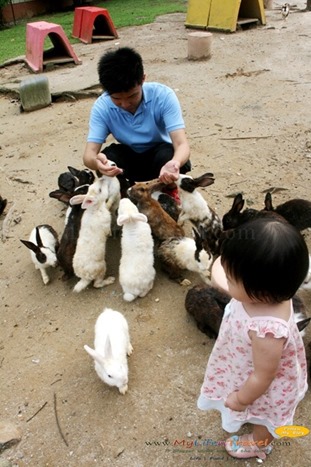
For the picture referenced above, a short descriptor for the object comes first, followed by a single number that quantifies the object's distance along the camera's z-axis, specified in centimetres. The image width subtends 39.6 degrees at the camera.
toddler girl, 145
